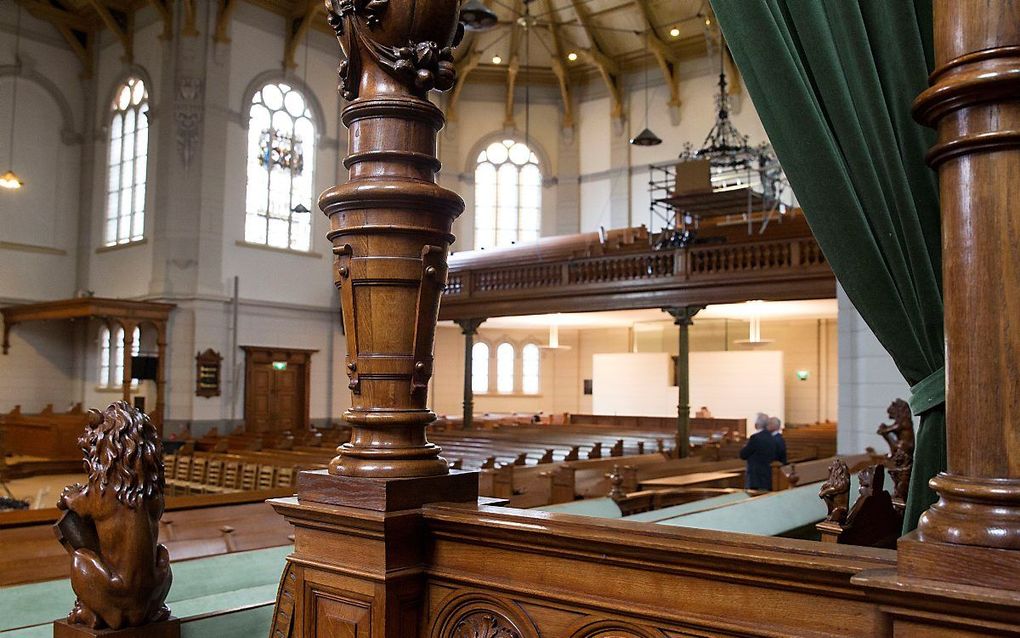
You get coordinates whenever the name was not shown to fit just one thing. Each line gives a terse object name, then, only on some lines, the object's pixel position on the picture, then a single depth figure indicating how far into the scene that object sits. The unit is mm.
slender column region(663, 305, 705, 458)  12961
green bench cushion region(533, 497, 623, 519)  5397
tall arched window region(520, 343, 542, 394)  22969
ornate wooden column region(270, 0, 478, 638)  1959
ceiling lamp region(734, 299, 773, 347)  17062
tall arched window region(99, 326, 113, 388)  17566
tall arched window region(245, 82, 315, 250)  17828
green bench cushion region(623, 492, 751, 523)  4949
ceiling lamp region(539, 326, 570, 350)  18844
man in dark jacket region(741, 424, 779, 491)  7992
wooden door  17312
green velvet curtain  1596
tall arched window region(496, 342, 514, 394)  22703
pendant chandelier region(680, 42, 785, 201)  14208
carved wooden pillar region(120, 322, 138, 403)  15089
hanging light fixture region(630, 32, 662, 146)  16531
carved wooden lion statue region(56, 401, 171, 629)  2322
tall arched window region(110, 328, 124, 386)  17284
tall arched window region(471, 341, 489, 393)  22391
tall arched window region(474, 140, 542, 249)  21641
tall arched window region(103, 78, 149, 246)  17562
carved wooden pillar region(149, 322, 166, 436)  16031
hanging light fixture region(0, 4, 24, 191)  17391
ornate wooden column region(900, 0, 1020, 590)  1220
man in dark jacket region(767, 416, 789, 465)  8117
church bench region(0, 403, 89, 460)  14930
